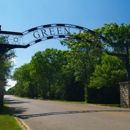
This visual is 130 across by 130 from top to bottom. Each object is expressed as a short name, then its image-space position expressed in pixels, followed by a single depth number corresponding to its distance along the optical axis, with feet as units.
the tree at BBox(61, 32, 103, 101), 130.01
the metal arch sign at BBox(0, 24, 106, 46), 62.32
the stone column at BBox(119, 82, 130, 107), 72.74
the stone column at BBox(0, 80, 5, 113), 61.86
